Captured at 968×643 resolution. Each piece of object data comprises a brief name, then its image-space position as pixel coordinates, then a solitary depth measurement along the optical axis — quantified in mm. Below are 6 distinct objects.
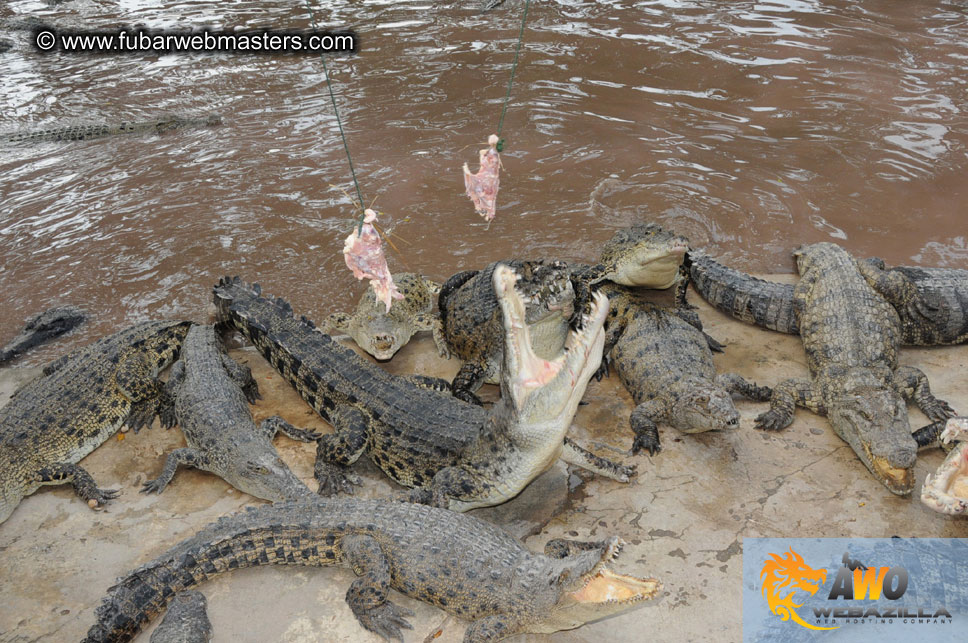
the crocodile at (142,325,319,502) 4117
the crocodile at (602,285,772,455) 4332
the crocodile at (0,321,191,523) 4316
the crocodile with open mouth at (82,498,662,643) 3109
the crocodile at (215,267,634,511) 3363
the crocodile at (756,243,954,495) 4078
